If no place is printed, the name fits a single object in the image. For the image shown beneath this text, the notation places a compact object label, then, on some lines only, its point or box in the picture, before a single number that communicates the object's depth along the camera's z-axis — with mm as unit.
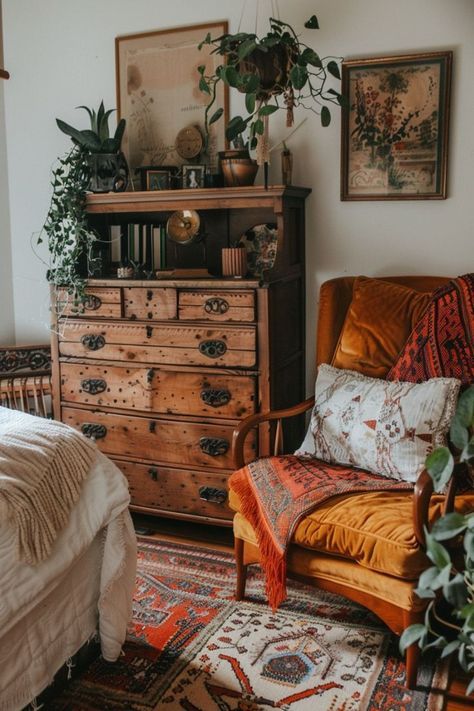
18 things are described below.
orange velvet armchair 2270
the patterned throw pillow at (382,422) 2617
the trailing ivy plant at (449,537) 1332
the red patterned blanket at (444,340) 2770
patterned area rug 2279
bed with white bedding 1910
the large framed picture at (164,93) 3535
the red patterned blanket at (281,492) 2537
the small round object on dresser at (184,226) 3475
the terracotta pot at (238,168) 3244
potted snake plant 3498
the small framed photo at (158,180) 3445
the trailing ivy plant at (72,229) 3451
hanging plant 3025
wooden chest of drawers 3168
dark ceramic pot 3498
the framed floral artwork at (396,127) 3172
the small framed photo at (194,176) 3414
